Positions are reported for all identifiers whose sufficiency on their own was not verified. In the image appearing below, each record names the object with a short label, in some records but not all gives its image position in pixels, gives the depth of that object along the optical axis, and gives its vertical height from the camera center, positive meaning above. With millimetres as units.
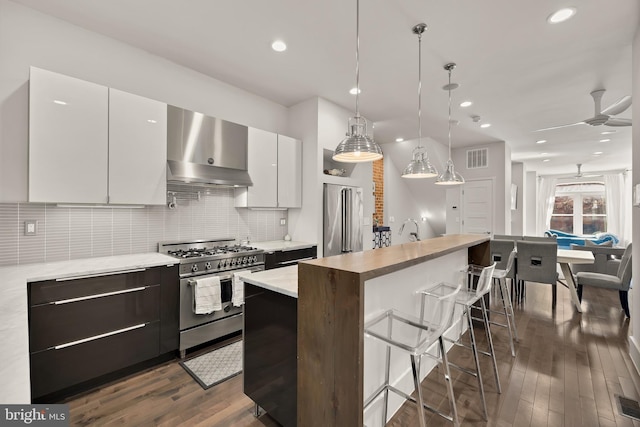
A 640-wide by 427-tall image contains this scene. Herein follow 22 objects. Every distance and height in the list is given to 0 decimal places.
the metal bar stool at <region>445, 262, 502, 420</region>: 1970 -636
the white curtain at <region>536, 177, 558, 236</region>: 9938 +357
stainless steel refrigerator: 3875 -65
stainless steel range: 2574 -581
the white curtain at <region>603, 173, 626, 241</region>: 8523 +352
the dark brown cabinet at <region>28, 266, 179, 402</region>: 1881 -839
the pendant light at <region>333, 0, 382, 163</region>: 1867 +449
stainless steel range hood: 2750 +679
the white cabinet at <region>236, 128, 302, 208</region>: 3439 +547
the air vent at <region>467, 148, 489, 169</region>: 6250 +1273
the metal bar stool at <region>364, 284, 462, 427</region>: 1394 -726
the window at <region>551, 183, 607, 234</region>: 9242 +216
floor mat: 2264 -1311
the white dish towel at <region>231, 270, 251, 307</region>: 2842 -777
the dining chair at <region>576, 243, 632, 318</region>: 3586 -858
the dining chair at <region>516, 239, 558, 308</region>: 3814 -656
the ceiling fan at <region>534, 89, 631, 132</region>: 3430 +1284
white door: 6207 +183
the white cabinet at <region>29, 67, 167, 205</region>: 2076 +570
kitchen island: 1264 -557
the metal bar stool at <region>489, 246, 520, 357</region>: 2744 -765
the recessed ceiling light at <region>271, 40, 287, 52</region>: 2609 +1584
